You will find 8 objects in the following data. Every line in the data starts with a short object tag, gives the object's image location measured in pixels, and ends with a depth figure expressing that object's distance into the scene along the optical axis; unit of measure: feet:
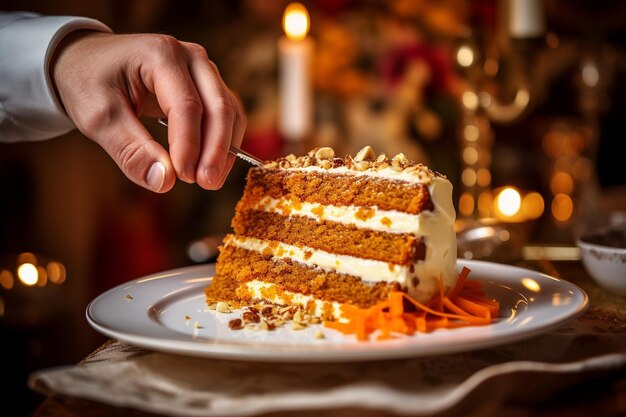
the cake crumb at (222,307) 1.82
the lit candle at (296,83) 3.01
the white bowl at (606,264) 1.89
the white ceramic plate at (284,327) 1.43
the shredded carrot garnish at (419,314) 1.62
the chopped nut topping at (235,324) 1.69
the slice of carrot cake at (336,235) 1.79
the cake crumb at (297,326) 1.69
